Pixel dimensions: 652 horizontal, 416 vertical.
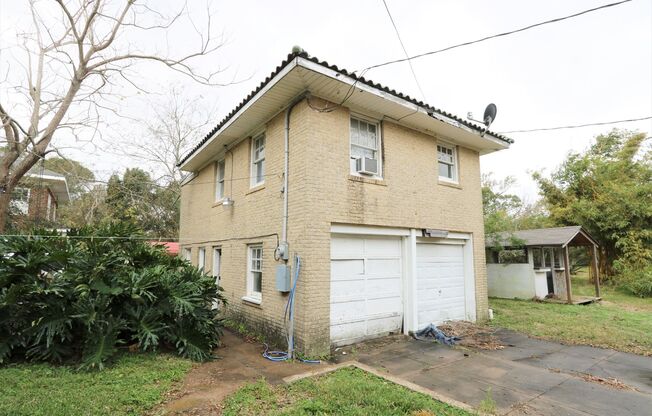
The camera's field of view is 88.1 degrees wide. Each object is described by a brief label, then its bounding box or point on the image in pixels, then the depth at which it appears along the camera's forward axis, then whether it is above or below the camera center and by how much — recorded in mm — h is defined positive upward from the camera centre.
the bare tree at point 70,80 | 9539 +5417
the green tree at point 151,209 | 22344 +3211
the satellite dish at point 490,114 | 9020 +3845
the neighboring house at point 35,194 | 18656 +3605
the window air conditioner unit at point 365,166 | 7328 +1977
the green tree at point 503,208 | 14562 +4804
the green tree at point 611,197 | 17266 +3446
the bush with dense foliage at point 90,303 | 5469 -802
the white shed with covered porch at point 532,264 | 13797 -277
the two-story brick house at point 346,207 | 6590 +1149
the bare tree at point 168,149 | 23766 +7669
